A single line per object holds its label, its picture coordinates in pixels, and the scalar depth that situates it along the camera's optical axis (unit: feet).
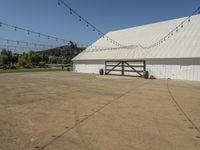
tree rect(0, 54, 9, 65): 208.26
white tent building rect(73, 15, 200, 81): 45.21
